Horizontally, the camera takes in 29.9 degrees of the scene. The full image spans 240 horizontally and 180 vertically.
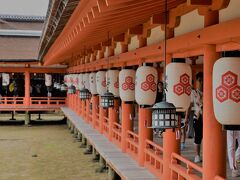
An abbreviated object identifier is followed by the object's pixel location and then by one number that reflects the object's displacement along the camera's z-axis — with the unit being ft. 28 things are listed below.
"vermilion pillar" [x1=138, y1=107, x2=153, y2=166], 31.89
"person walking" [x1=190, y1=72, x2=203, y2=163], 30.63
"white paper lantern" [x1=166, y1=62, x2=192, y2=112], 21.11
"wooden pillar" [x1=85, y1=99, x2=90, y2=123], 65.31
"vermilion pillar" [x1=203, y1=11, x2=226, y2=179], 19.04
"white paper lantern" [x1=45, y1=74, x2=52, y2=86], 97.55
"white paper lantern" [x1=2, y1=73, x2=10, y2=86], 97.55
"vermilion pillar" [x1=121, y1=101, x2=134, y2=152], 38.34
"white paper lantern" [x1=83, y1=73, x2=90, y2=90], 57.56
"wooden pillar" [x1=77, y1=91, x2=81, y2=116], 77.65
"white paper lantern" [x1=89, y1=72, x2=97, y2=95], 51.24
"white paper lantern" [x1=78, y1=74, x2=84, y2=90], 61.73
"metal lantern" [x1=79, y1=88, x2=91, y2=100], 54.80
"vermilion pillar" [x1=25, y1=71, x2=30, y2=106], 93.91
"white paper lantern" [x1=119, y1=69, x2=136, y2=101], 33.68
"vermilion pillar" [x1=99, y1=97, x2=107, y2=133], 52.01
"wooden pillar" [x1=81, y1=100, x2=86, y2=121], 71.82
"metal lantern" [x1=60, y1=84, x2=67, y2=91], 83.14
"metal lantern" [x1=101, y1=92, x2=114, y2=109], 37.22
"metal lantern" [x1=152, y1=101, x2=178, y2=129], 18.57
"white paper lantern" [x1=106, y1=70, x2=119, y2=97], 39.68
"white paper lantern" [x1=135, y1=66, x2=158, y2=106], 27.40
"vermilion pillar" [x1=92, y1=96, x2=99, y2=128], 58.36
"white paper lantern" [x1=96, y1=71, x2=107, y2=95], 45.55
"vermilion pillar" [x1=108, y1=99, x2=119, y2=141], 45.32
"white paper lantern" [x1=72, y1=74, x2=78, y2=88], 68.28
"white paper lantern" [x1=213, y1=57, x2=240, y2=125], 15.33
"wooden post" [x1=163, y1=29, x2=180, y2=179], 25.11
